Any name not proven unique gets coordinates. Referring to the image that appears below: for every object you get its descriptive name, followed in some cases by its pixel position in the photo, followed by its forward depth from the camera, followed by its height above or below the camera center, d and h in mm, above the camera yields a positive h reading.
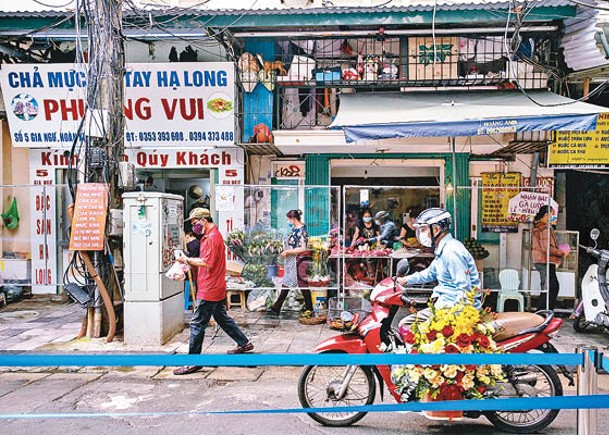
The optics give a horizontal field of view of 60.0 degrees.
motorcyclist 4914 -613
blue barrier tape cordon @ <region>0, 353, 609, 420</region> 2949 -919
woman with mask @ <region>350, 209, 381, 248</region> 9414 -468
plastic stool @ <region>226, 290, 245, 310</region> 9828 -1776
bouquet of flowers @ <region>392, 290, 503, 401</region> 4277 -1312
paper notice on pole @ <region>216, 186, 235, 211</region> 9180 +121
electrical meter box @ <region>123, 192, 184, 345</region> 7527 -910
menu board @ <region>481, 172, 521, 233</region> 9922 -2
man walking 6703 -1030
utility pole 7594 +1325
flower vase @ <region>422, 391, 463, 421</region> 4312 -1782
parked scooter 7379 -1307
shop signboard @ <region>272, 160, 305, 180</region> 11047 +727
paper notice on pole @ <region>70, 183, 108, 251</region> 7456 -172
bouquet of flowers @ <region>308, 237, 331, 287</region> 9078 -1033
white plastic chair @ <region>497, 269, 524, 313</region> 8945 -1471
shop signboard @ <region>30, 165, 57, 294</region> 10789 -521
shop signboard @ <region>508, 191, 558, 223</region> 8922 -21
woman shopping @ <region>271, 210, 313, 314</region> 9023 -849
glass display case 9125 -1089
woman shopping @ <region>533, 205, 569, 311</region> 8844 -862
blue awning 7641 +1314
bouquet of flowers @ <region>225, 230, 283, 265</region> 9234 -716
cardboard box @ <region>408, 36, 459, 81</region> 10250 +2857
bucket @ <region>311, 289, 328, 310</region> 9273 -1653
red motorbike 4559 -1503
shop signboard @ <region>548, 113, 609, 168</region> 9211 +963
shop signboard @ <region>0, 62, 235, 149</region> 10086 +2007
